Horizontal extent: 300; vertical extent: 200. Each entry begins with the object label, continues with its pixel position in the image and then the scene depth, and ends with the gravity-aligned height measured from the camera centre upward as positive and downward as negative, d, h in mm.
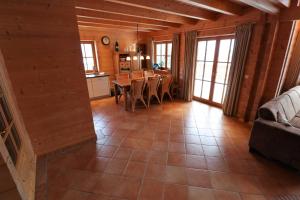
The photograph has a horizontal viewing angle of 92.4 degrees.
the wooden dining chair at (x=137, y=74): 5104 -561
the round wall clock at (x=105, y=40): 5473 +682
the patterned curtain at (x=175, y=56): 4785 +55
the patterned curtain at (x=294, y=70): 3088 -302
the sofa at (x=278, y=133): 1907 -1065
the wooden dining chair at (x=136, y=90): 3924 -873
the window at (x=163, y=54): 5590 +160
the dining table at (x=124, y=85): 4039 -722
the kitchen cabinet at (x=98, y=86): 4977 -954
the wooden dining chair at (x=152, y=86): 4219 -824
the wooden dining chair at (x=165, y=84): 4527 -826
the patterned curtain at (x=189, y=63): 4285 -166
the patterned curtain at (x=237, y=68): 3093 -244
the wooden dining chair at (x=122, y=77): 4677 -599
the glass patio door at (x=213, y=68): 3834 -313
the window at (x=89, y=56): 5345 +95
